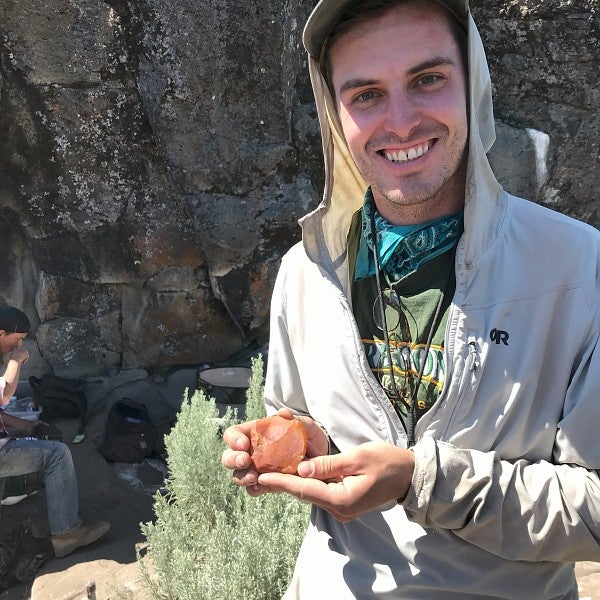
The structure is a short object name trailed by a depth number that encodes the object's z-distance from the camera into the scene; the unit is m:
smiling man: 1.24
